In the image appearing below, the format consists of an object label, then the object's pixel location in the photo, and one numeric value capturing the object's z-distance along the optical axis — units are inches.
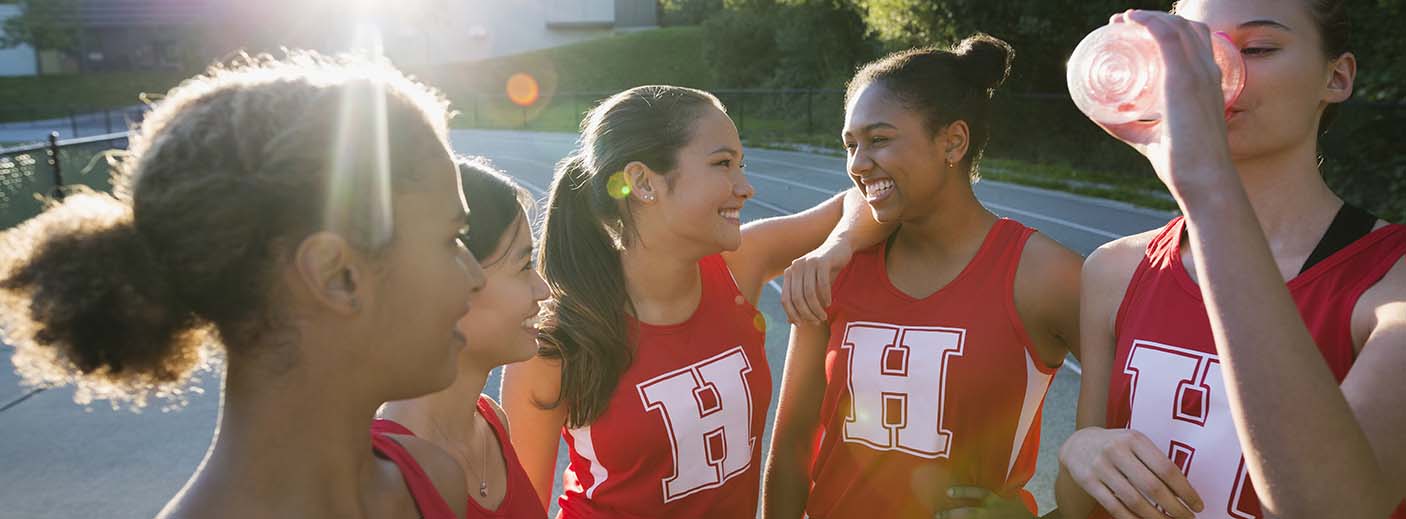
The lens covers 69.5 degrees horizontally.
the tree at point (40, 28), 1993.1
